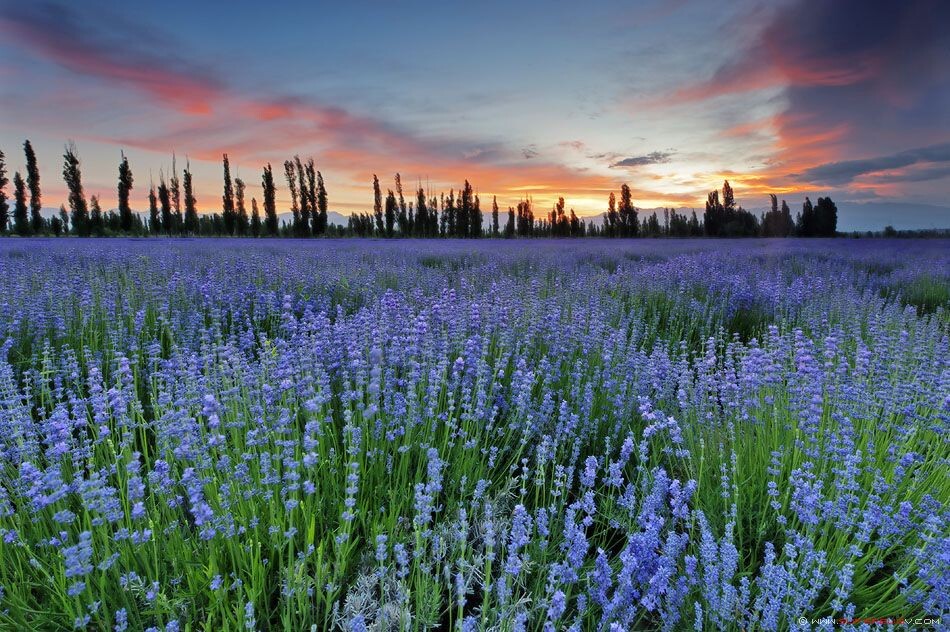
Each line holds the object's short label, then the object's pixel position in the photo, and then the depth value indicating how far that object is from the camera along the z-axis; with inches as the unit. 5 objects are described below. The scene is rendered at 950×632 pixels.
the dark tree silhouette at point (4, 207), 1407.5
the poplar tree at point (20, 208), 1601.9
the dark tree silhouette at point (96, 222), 1473.4
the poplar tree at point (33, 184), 1627.7
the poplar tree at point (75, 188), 1611.7
